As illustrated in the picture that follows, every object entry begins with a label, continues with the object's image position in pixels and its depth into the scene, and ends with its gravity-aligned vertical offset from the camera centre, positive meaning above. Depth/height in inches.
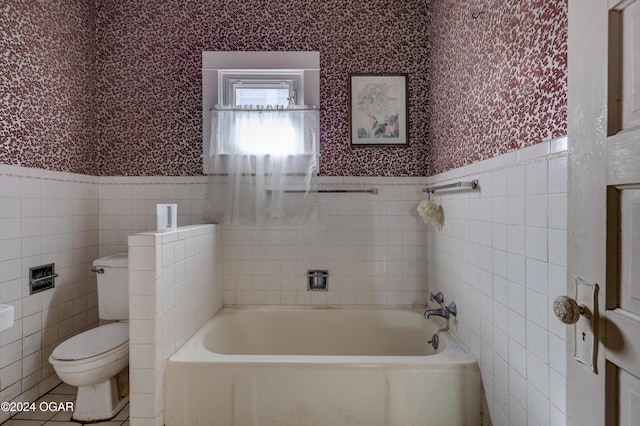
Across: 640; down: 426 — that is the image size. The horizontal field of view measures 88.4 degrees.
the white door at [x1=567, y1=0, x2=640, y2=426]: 24.6 +0.5
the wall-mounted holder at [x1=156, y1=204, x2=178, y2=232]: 69.9 -1.5
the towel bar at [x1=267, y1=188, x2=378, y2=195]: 96.8 +5.6
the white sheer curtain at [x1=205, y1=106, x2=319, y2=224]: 95.3 +14.1
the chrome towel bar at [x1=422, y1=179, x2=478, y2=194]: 65.8 +5.4
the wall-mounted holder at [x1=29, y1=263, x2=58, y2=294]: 78.3 -16.5
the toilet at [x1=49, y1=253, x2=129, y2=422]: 66.7 -32.6
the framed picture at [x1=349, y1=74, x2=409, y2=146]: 99.7 +30.4
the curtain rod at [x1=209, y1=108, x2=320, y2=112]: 95.3 +29.3
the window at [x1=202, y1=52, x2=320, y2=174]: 95.6 +34.7
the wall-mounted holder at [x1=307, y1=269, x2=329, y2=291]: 100.6 -21.8
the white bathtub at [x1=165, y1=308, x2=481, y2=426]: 63.8 -35.4
